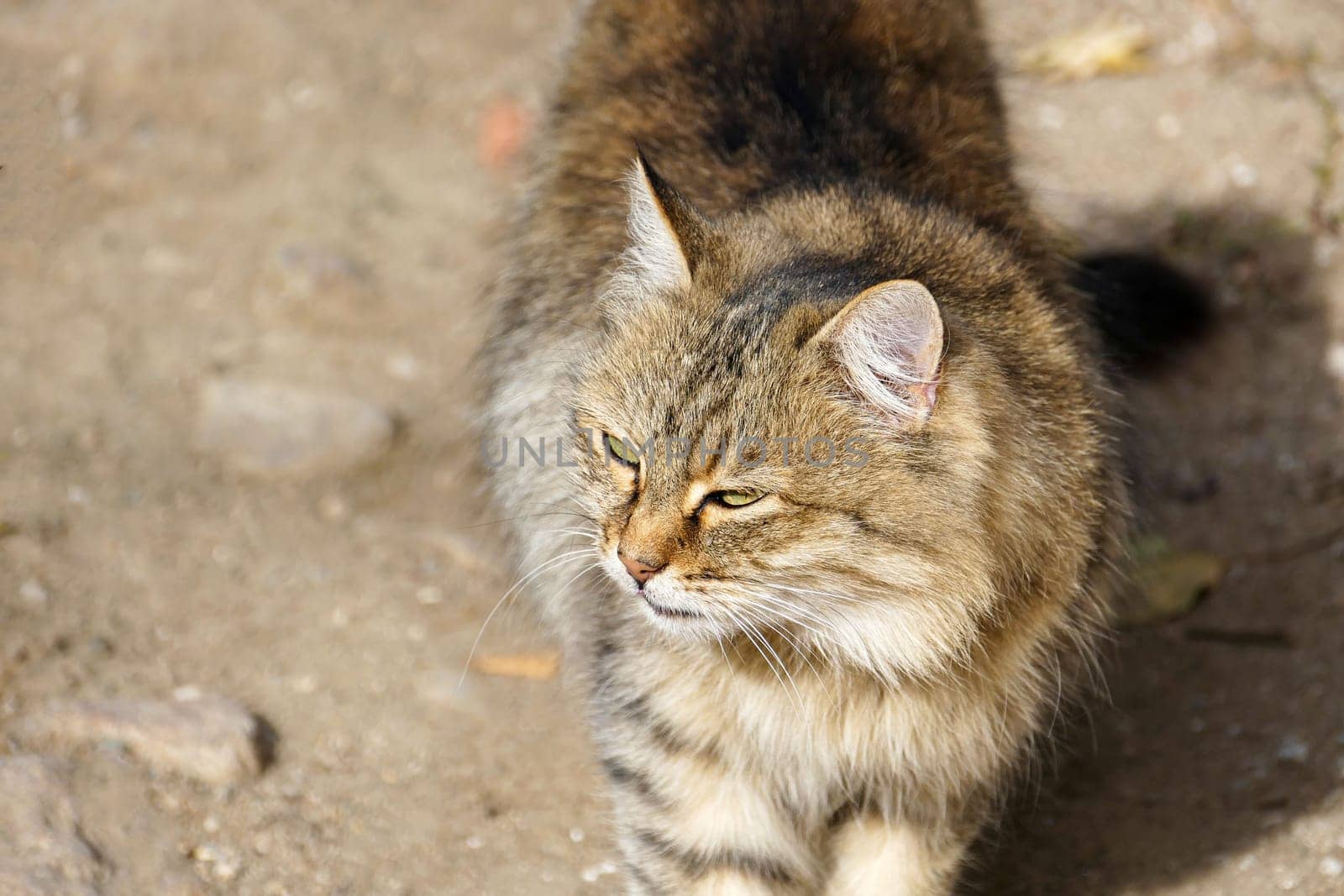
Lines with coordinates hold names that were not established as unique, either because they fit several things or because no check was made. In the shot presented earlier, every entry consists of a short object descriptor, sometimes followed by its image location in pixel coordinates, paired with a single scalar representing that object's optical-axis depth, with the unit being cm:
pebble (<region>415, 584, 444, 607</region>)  704
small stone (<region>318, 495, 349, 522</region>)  741
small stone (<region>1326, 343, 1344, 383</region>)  787
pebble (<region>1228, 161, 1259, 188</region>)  857
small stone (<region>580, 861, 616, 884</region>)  566
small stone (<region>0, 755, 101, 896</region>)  488
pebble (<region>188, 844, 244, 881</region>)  533
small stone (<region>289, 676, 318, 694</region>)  637
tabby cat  403
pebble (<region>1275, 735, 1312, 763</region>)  607
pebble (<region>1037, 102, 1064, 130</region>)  927
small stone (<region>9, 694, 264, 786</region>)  561
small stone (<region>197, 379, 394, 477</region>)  758
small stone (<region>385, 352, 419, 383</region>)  835
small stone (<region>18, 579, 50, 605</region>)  625
